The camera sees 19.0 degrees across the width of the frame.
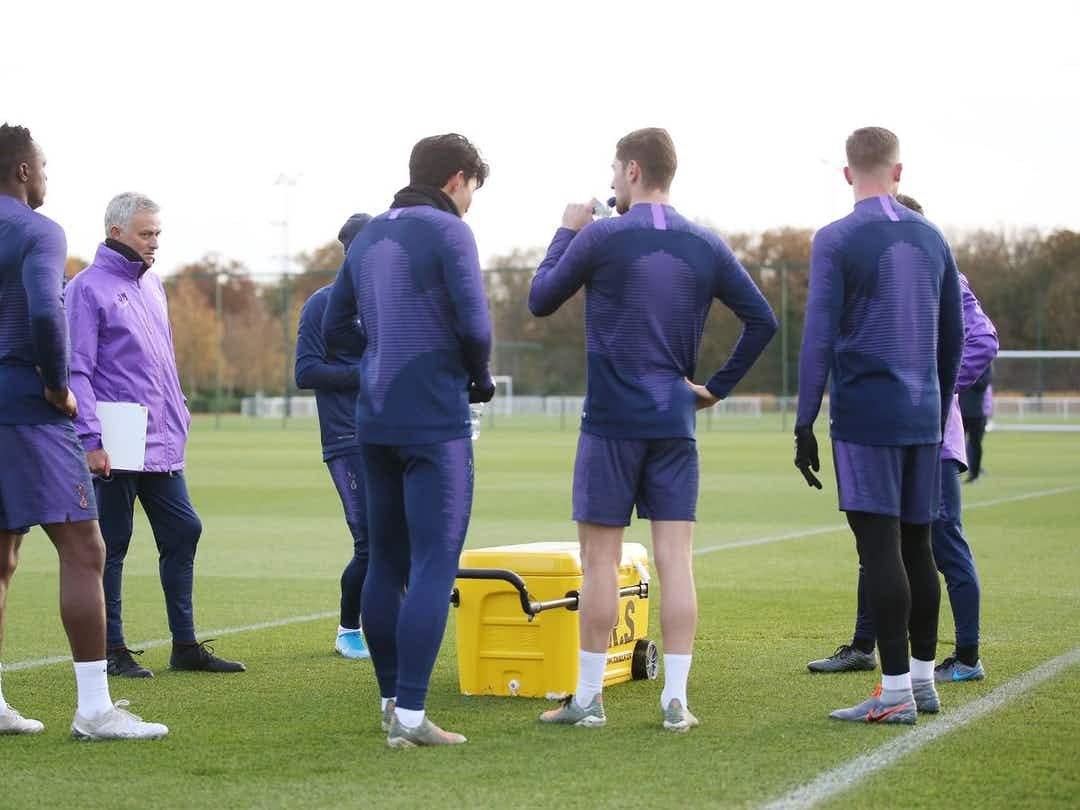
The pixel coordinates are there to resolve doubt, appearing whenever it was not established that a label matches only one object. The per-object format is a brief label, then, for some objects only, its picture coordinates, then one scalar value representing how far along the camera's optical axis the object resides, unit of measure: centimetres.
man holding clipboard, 1372
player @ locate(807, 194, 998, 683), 1354
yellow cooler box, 1275
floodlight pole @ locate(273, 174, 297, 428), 10283
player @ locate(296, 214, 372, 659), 1498
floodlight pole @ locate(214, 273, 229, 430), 9735
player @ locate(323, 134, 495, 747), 1080
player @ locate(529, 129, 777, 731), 1127
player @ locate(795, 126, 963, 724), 1150
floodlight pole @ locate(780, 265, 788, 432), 10091
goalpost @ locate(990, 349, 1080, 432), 10126
